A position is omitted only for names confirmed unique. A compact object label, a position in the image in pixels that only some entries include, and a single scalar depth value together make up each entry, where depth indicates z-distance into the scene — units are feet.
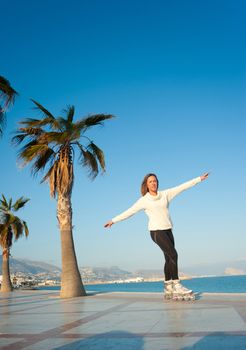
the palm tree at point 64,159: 43.60
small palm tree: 90.33
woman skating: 26.99
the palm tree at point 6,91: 37.24
